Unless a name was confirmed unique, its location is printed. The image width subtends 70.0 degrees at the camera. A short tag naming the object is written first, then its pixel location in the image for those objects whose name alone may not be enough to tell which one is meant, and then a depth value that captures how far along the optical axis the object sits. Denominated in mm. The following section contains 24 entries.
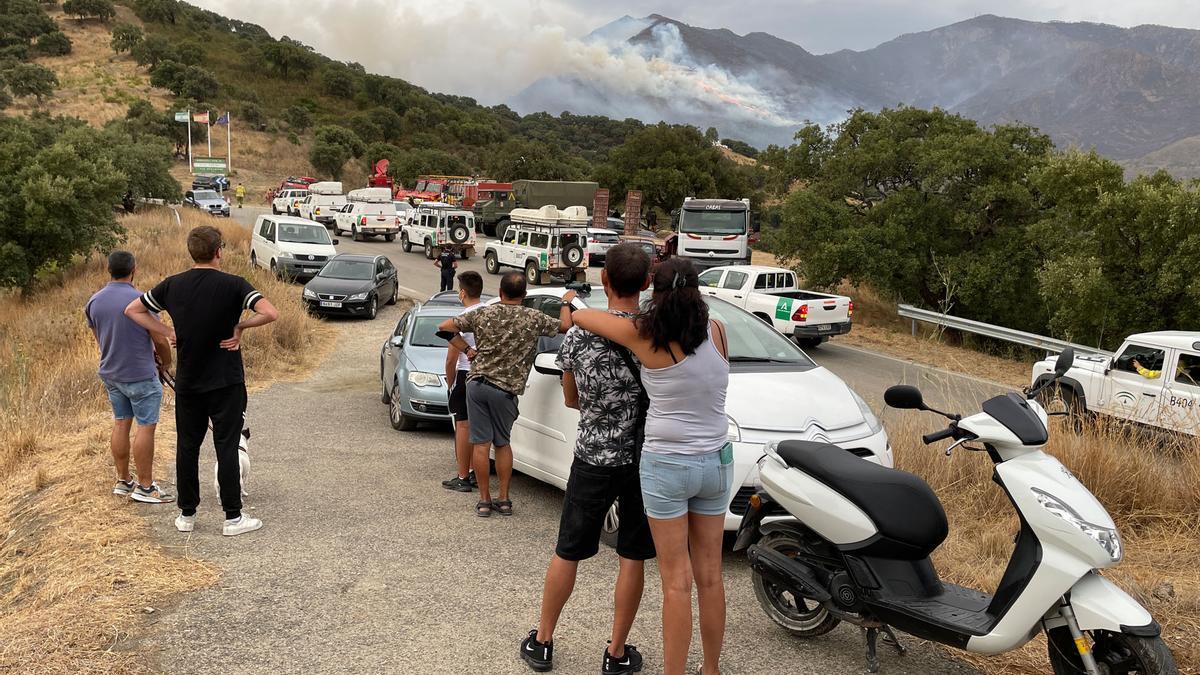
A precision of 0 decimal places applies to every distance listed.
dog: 5941
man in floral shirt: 3648
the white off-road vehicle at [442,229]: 31625
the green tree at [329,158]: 72750
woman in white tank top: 3340
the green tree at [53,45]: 86125
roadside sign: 58594
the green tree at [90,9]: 95250
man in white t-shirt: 6309
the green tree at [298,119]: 81500
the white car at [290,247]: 22734
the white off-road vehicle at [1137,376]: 9977
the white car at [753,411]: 5277
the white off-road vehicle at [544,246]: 25188
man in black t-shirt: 5098
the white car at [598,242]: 30422
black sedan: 18016
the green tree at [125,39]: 87750
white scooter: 3273
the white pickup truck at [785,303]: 16500
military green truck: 40469
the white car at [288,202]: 43219
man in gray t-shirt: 5895
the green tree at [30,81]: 71062
